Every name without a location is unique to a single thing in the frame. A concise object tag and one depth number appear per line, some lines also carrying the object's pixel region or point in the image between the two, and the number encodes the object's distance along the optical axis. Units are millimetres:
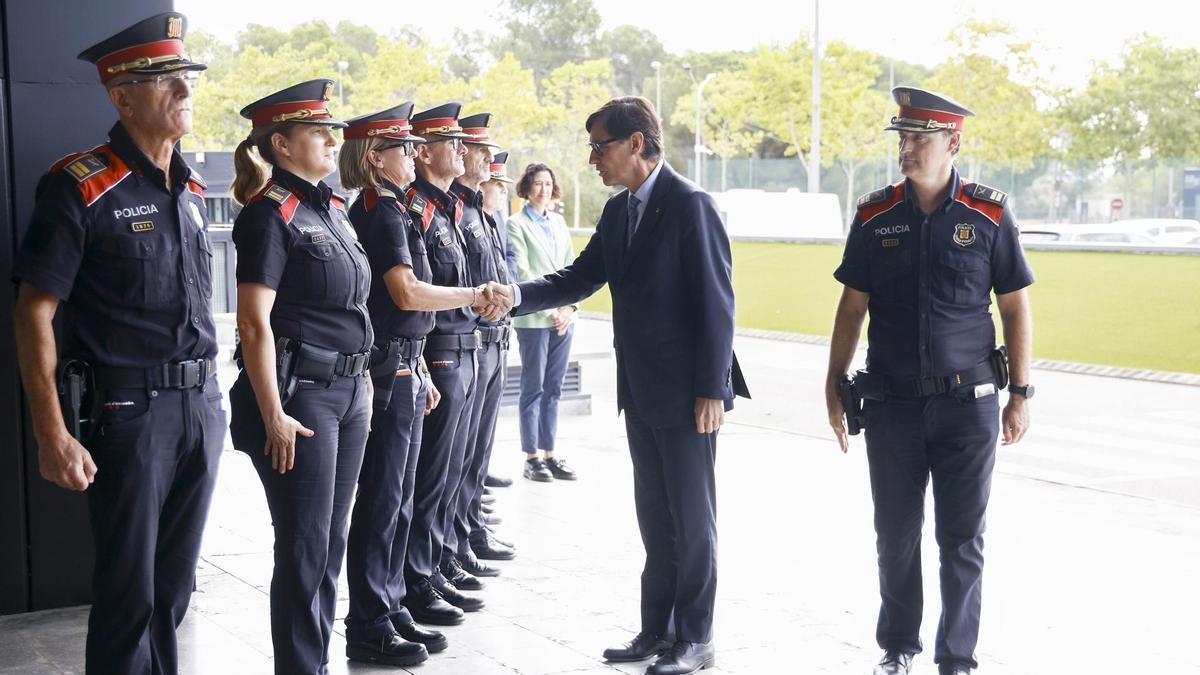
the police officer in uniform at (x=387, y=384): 4527
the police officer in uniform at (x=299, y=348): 3691
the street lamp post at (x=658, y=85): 54256
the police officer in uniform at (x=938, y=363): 4289
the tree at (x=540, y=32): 57938
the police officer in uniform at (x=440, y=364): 4992
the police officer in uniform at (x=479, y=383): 5461
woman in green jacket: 7992
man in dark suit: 4469
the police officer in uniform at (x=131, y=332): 3363
